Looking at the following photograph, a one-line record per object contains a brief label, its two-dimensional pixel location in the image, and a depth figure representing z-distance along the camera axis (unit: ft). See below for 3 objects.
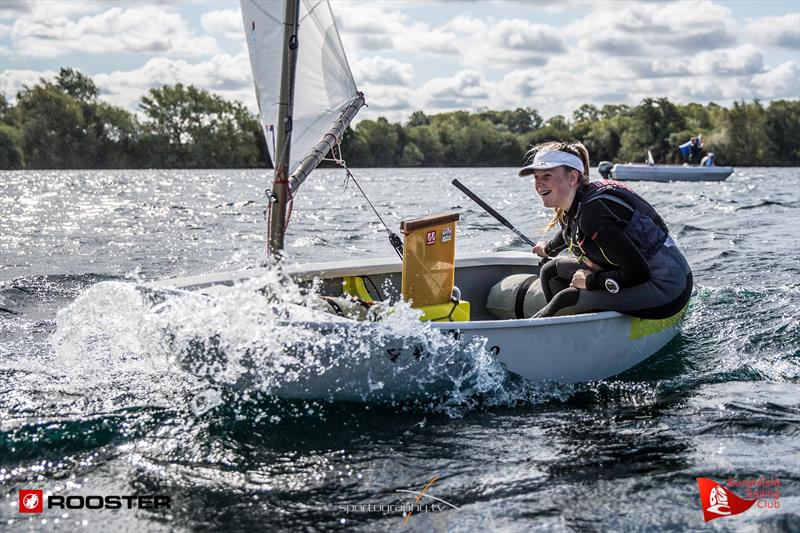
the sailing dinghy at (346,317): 16.34
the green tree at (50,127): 259.80
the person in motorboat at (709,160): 142.92
